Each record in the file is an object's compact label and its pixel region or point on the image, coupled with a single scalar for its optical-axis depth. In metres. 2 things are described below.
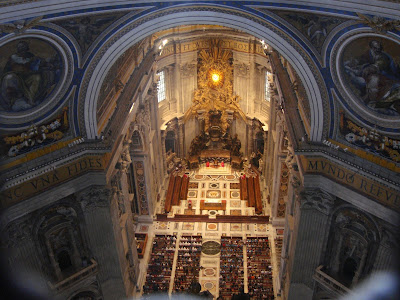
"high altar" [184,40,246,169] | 36.03
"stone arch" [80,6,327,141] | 18.30
